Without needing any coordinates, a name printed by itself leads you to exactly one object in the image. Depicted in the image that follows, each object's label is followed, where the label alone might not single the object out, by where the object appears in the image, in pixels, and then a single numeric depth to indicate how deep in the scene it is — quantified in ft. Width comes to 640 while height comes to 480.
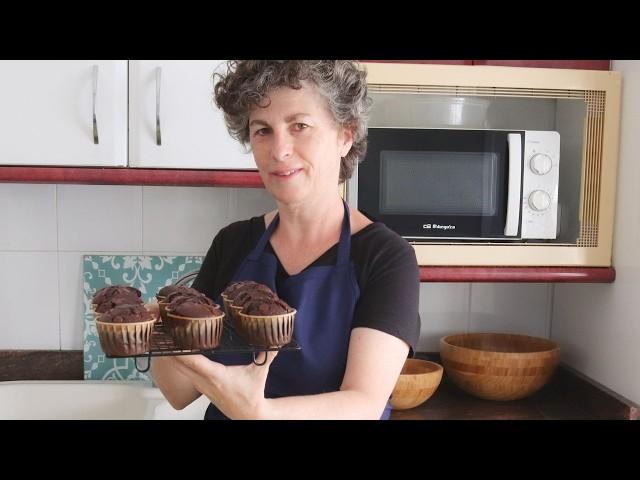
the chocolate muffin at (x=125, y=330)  2.52
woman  2.80
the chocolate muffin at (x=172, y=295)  2.88
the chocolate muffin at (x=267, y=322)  2.67
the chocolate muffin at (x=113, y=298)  2.85
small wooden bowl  4.41
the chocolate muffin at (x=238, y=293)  2.85
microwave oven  4.38
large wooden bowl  4.59
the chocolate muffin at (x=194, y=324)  2.61
